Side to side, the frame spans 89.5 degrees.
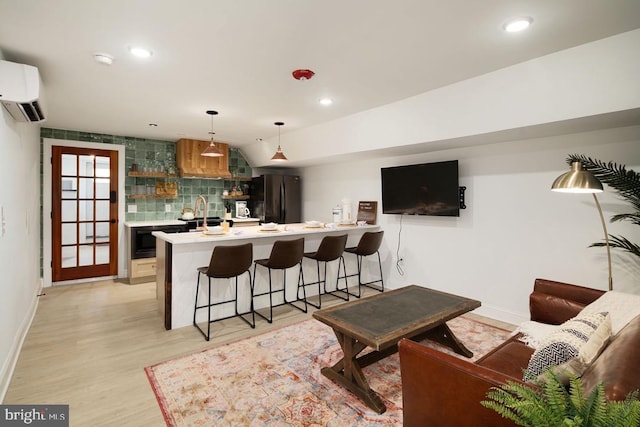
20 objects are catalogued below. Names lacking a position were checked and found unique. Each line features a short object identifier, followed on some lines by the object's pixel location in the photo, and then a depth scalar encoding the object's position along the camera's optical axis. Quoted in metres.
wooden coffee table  2.11
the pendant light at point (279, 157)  4.49
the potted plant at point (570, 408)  0.83
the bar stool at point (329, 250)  4.02
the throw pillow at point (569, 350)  1.31
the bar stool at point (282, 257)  3.54
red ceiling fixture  2.89
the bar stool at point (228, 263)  3.12
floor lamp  2.25
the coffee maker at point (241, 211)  6.74
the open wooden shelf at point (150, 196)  5.62
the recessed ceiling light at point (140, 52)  2.43
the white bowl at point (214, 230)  3.64
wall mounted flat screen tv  3.97
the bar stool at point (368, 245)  4.38
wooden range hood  5.83
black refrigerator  6.36
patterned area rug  2.02
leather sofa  1.10
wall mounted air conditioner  2.30
